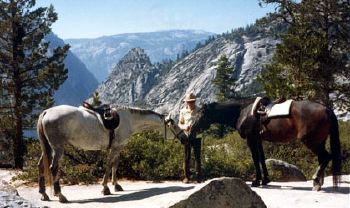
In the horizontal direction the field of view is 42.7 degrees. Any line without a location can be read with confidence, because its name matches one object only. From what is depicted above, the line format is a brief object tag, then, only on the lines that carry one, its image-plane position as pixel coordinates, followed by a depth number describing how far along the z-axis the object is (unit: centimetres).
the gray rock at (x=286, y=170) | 1619
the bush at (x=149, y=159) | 1498
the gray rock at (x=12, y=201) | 640
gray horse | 1041
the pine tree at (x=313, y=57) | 2195
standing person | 1281
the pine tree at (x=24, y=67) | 2448
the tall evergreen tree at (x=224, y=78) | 6103
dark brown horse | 1103
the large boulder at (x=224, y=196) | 840
